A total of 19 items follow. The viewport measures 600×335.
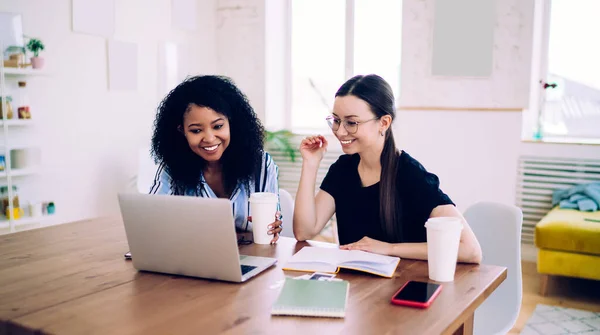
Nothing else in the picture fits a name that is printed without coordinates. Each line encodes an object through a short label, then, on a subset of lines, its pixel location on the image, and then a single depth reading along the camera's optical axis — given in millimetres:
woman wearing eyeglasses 1749
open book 1392
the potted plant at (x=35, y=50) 3260
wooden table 1070
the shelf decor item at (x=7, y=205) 3148
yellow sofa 3039
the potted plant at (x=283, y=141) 4719
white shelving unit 3070
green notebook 1118
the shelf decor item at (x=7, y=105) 3059
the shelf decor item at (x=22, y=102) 3242
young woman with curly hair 1932
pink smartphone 1168
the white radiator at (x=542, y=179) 3766
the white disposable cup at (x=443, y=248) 1331
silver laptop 1281
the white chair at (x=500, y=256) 1700
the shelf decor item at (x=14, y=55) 3141
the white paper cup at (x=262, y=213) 1685
